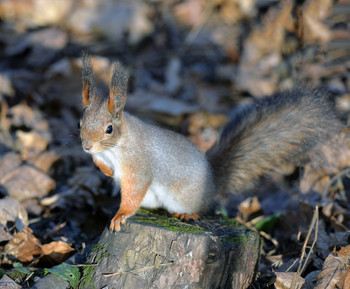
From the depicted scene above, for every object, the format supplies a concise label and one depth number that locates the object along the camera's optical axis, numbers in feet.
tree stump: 13.12
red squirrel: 15.97
